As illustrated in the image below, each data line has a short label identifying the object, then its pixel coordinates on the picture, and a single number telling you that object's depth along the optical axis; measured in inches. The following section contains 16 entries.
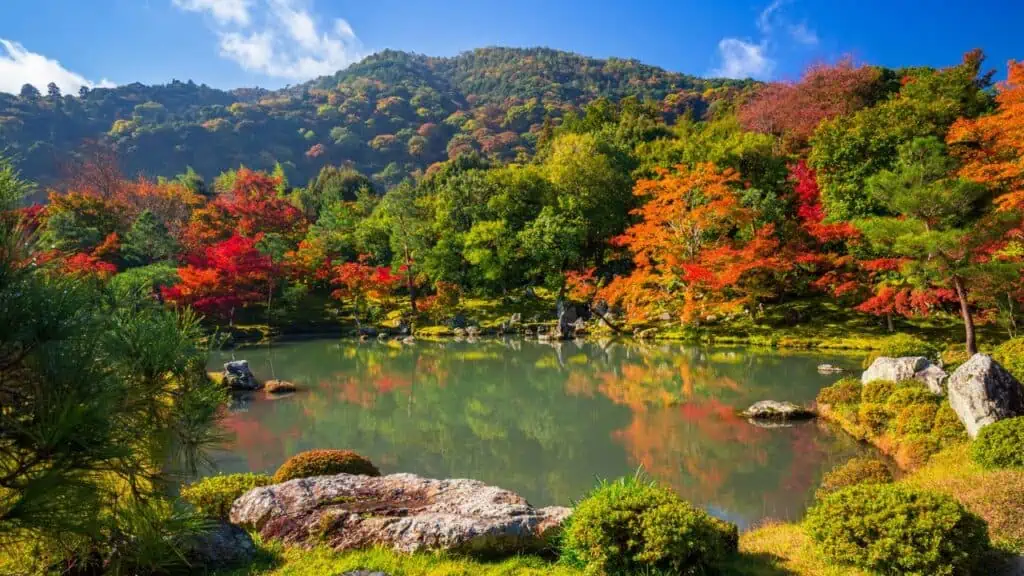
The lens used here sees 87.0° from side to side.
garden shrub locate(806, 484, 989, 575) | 169.0
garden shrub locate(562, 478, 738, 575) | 176.9
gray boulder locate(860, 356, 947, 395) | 423.8
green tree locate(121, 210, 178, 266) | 1315.2
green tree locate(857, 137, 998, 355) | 509.4
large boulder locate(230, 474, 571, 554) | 202.8
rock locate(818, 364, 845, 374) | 659.6
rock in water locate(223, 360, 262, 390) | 703.1
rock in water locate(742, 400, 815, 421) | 492.1
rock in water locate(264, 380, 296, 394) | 697.0
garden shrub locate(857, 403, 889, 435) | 417.7
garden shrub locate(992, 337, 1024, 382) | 366.9
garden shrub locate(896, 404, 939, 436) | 371.6
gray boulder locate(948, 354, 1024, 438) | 310.2
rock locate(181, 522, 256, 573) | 186.2
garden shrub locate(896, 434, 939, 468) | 348.8
